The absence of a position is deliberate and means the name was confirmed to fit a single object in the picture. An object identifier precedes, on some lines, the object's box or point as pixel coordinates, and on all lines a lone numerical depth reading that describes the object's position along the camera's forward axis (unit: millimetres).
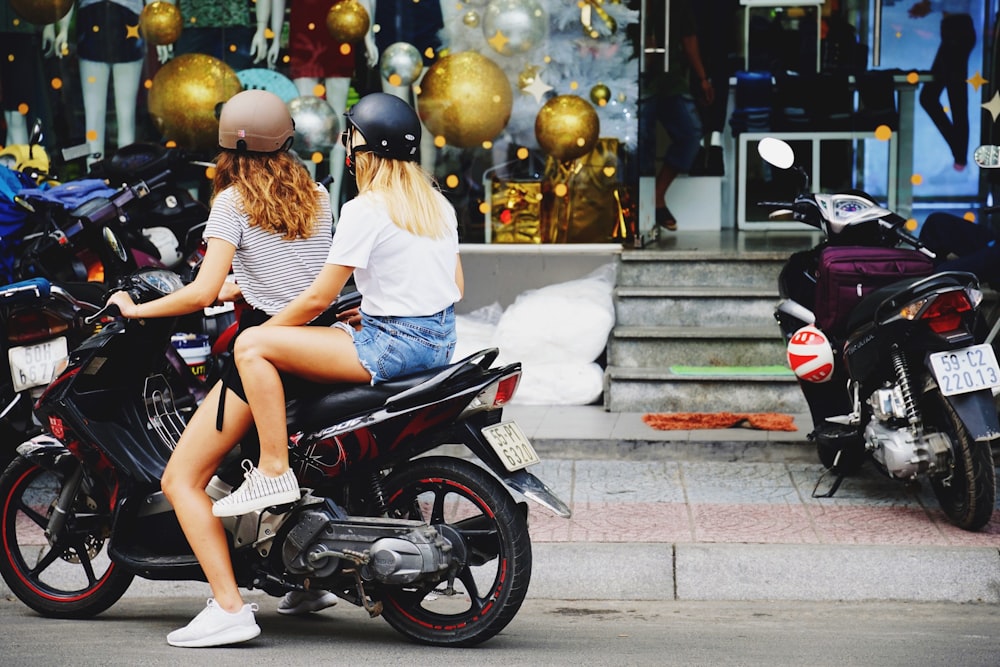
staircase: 13994
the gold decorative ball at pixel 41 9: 17012
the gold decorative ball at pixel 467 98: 16228
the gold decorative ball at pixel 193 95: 16297
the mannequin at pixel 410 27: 16531
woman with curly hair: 8169
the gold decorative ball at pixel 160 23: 16806
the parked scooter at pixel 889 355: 10177
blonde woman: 7860
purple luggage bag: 11099
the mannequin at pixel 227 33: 16792
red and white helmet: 11271
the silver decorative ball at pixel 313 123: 16435
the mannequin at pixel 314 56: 16724
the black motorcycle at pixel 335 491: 7894
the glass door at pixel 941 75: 21730
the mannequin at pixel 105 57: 16999
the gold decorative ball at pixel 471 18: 16393
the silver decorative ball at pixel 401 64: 16517
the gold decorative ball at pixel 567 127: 16132
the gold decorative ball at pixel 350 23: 16627
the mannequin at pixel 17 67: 17012
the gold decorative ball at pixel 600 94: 16297
